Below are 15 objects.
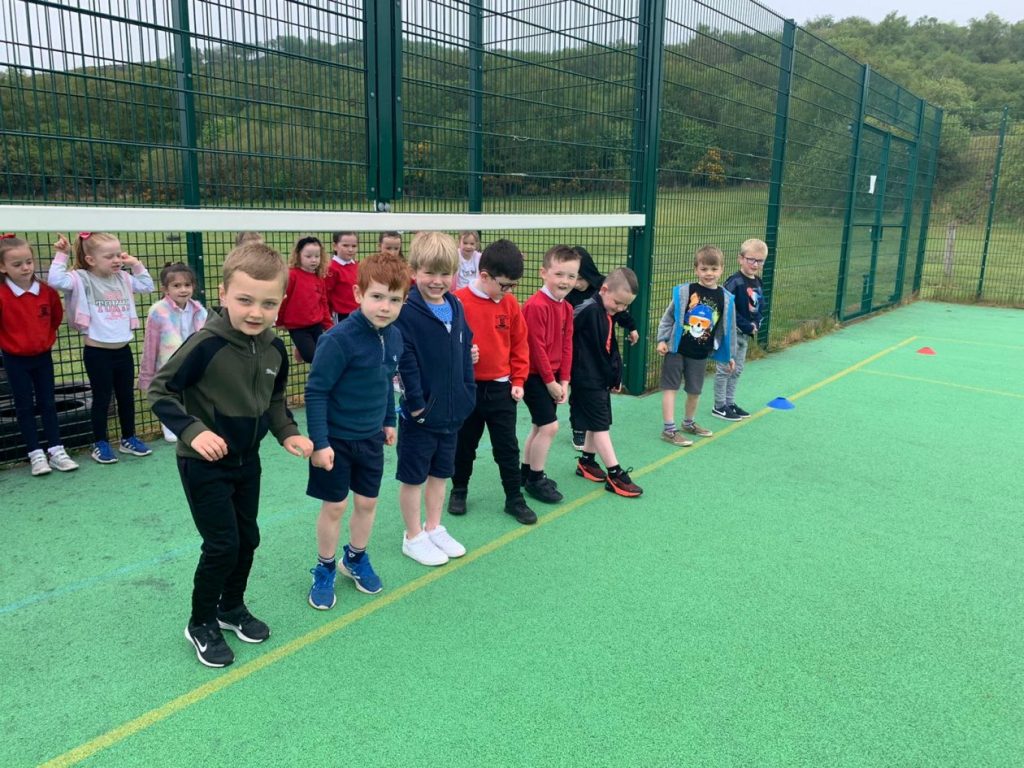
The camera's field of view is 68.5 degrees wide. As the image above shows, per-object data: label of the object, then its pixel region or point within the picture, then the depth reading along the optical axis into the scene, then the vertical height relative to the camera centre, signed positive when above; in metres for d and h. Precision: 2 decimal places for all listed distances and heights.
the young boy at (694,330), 5.32 -0.74
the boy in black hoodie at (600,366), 4.37 -0.82
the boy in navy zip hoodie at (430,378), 3.27 -0.69
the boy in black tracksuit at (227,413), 2.44 -0.66
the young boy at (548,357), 3.99 -0.73
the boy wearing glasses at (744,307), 5.89 -0.62
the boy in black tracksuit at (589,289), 4.74 -0.42
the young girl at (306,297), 5.46 -0.58
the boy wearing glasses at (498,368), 3.64 -0.74
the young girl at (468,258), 6.76 -0.34
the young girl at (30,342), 4.29 -0.75
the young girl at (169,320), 4.76 -0.67
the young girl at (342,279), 5.83 -0.47
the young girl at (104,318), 4.55 -0.65
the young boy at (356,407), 2.83 -0.72
